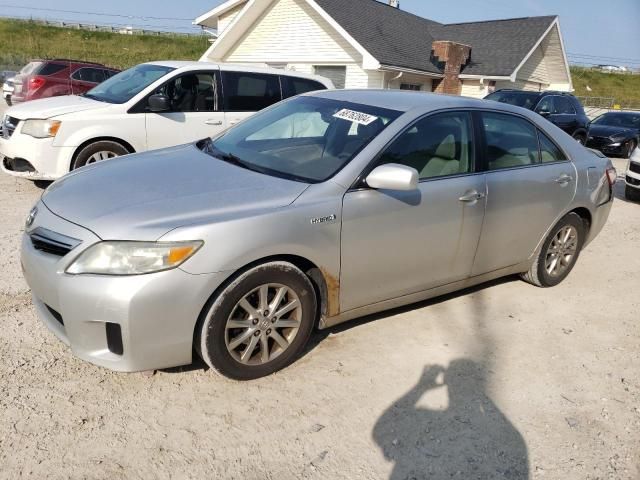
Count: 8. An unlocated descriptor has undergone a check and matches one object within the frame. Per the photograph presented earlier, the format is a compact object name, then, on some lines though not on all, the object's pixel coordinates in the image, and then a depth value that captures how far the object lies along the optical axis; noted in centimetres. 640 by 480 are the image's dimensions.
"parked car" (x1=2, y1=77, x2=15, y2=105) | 1622
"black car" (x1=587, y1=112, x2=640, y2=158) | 1548
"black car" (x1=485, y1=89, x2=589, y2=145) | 1320
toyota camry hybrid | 254
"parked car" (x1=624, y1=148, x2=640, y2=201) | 886
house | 1786
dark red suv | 1396
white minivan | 607
